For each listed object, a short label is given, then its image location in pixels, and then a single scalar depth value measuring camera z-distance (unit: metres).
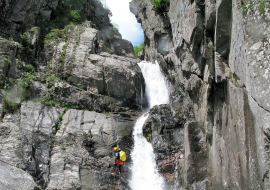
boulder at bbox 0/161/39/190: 9.02
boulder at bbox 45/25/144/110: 18.45
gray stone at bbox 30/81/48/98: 16.09
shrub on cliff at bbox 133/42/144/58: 47.88
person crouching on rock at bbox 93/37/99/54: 21.06
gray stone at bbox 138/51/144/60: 33.97
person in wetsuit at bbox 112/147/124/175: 12.35
